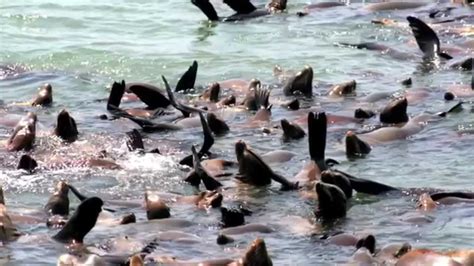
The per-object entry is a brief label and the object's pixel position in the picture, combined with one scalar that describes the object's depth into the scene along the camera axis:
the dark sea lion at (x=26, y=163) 20.47
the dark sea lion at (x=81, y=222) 16.23
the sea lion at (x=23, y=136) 21.78
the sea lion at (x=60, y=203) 17.84
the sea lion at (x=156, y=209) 17.59
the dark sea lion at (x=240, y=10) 35.00
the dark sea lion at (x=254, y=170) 19.16
